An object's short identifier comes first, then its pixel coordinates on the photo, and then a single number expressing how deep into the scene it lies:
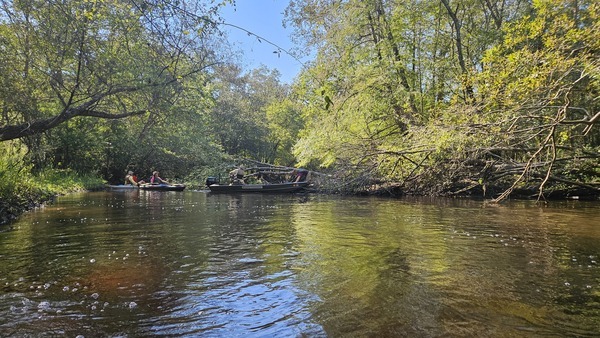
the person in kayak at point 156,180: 26.38
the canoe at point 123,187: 26.30
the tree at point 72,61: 9.52
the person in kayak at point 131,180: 27.14
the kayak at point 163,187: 24.42
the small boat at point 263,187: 22.38
